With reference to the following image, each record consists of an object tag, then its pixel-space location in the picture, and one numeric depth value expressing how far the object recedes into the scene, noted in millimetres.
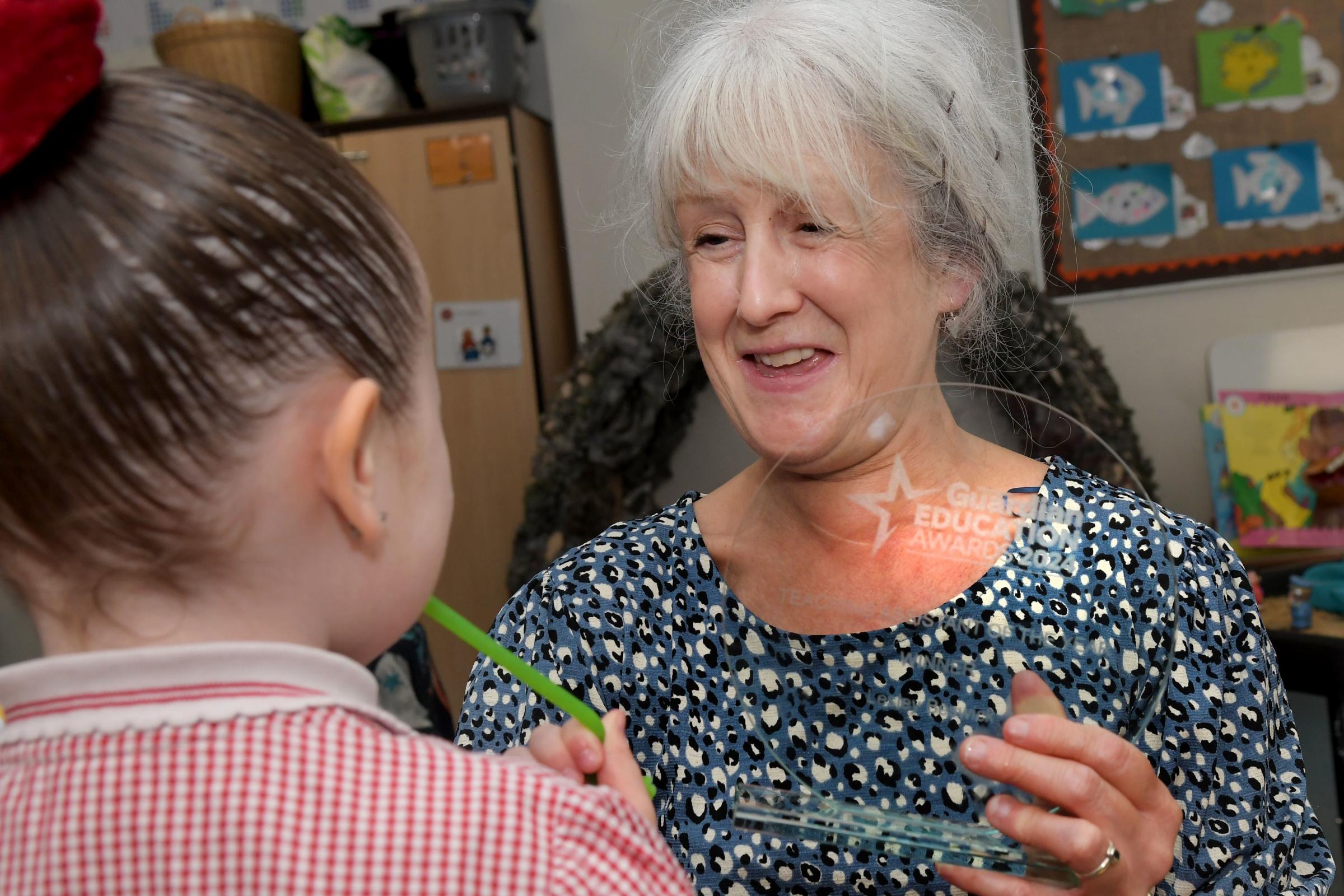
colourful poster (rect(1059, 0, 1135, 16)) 3104
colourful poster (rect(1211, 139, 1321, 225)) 3074
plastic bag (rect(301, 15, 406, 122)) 3357
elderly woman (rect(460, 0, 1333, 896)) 969
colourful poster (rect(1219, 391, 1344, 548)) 2207
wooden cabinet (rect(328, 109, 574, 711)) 3256
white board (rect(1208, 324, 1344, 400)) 2801
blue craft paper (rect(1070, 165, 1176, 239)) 3158
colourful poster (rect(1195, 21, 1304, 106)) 3039
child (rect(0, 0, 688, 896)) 524
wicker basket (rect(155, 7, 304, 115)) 3242
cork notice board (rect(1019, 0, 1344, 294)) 3039
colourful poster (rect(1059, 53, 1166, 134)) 3109
